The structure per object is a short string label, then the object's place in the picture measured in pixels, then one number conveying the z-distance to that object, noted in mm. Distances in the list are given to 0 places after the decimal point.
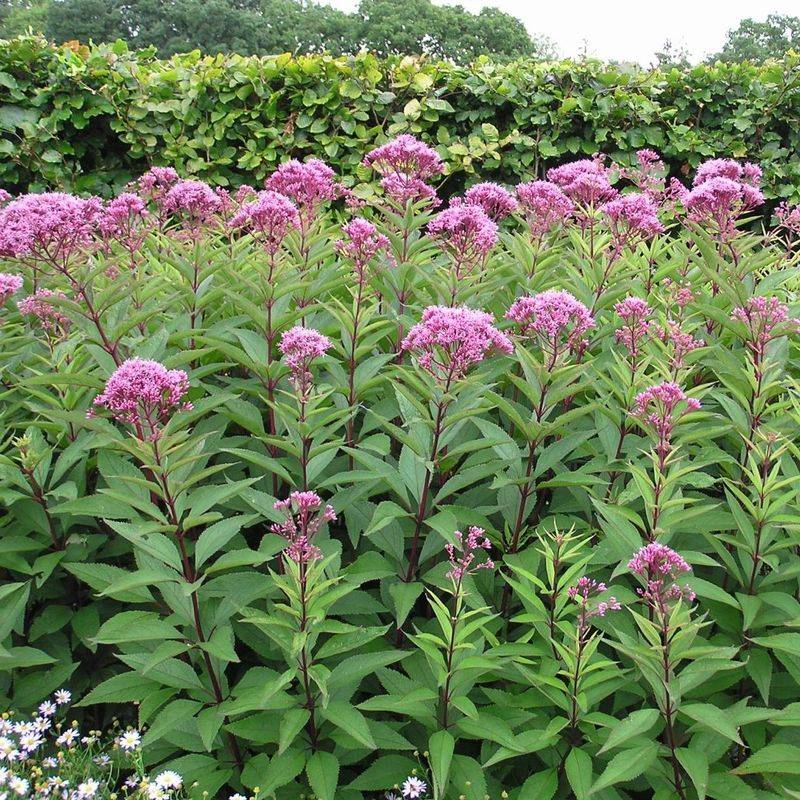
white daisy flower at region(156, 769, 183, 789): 2438
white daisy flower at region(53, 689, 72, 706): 2904
